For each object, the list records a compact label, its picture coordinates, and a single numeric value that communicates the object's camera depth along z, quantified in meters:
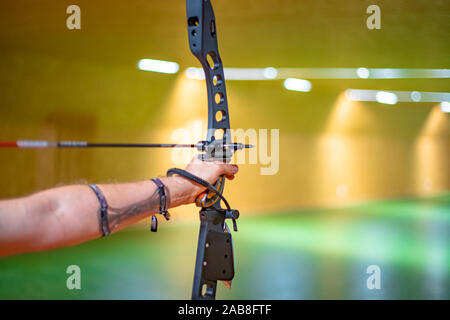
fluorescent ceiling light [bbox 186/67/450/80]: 5.86
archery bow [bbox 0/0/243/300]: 1.16
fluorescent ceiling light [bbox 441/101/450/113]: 7.95
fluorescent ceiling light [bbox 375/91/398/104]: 8.02
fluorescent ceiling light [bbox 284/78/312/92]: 7.10
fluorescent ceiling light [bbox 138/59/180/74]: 5.46
